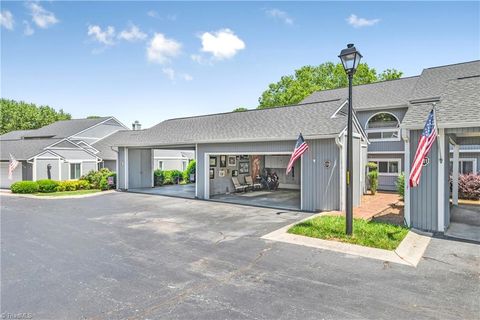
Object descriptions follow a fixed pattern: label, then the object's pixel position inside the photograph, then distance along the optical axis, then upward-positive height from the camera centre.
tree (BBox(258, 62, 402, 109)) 37.28 +10.49
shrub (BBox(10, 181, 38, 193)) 18.69 -1.86
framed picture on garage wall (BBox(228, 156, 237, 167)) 17.81 -0.26
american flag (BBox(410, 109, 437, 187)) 6.93 +0.13
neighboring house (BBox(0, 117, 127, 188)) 20.94 +0.19
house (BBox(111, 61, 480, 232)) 8.23 +0.71
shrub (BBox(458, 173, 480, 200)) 13.91 -1.58
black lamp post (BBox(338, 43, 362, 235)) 7.13 +1.28
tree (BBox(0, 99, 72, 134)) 47.81 +7.33
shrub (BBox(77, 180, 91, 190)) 20.80 -1.96
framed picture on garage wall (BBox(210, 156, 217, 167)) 16.22 -0.23
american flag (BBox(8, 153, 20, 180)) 20.27 -0.37
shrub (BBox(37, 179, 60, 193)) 18.98 -1.82
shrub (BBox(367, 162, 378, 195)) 15.98 -1.38
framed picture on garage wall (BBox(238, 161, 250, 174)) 18.90 -0.69
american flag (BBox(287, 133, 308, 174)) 10.45 +0.31
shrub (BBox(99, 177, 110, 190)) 19.81 -1.81
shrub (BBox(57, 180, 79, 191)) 19.78 -1.92
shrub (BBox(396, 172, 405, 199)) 13.20 -1.39
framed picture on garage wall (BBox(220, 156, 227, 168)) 17.12 -0.25
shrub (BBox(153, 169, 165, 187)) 22.47 -1.59
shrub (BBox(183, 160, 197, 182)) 25.72 -1.42
